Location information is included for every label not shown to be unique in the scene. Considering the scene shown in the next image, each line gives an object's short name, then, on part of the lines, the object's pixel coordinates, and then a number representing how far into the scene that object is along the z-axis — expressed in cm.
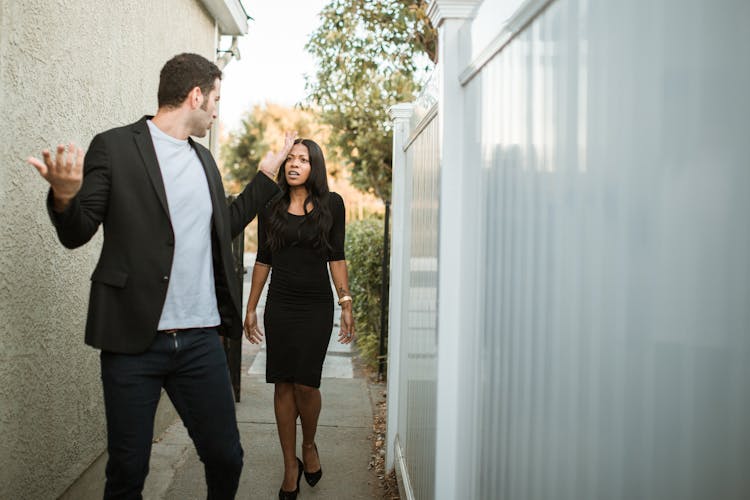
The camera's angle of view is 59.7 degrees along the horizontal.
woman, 371
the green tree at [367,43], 786
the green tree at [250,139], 3288
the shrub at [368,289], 760
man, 226
